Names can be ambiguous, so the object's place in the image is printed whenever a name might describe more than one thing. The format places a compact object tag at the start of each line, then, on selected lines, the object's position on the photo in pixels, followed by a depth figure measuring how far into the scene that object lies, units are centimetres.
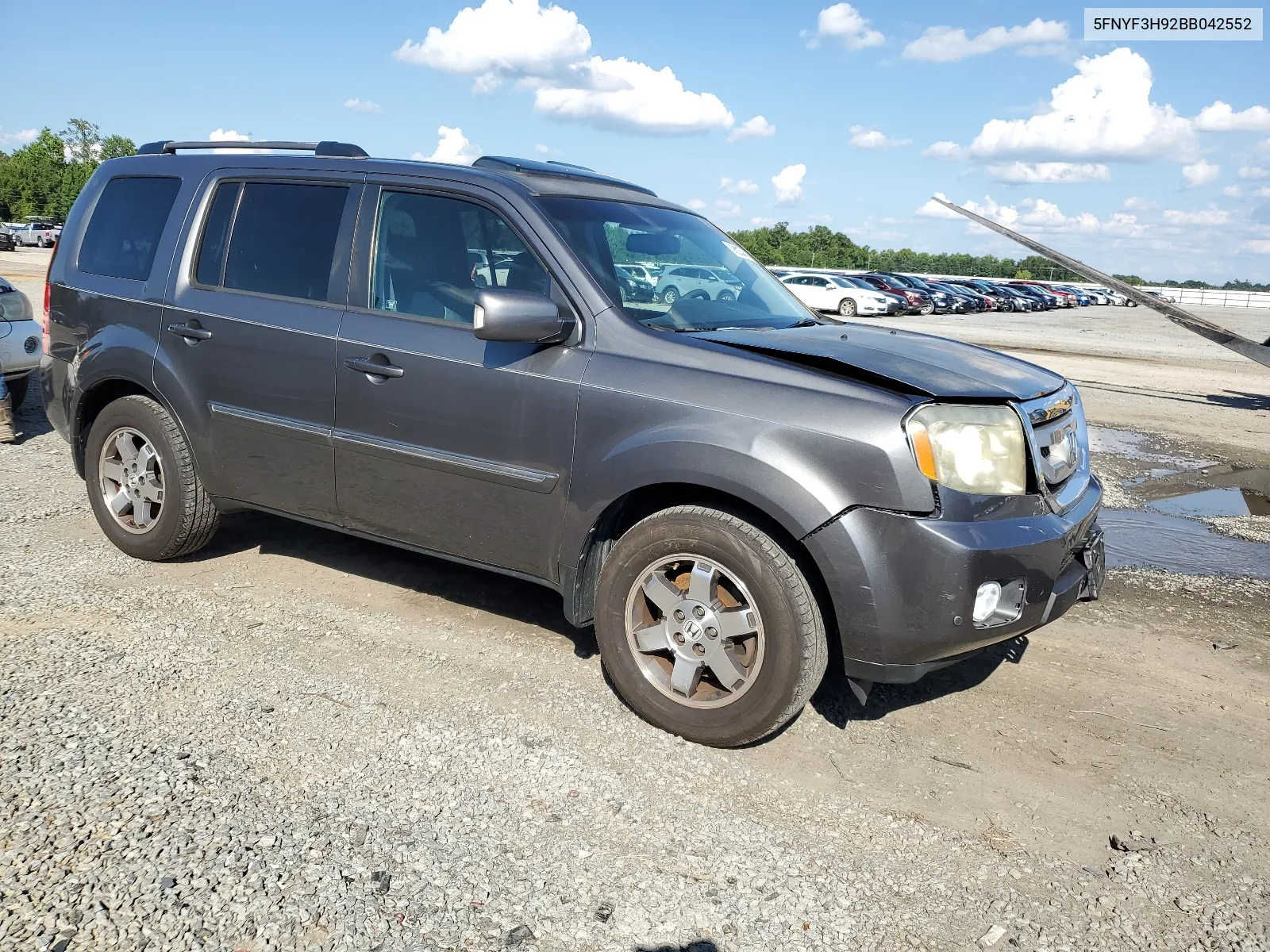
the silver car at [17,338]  851
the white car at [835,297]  3694
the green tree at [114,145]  10806
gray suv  334
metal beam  764
